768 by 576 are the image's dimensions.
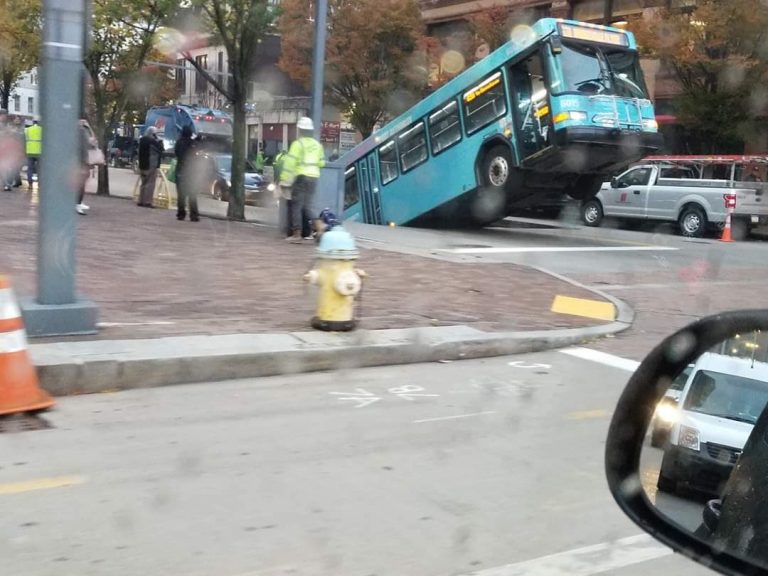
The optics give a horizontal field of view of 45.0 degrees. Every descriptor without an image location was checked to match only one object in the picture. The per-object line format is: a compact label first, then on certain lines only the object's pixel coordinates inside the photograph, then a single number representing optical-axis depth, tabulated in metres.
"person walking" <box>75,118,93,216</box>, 15.73
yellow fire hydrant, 8.28
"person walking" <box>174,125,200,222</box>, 16.80
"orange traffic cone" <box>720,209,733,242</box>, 21.72
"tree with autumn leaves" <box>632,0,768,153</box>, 26.28
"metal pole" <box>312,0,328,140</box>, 15.43
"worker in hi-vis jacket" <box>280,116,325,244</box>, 13.92
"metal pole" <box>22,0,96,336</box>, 7.35
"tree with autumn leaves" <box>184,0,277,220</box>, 17.47
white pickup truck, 22.27
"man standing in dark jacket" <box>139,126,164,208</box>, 21.00
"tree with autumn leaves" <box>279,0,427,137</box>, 34.75
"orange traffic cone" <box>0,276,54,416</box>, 5.97
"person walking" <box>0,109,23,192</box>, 24.72
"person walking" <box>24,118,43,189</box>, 21.28
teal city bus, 16.78
